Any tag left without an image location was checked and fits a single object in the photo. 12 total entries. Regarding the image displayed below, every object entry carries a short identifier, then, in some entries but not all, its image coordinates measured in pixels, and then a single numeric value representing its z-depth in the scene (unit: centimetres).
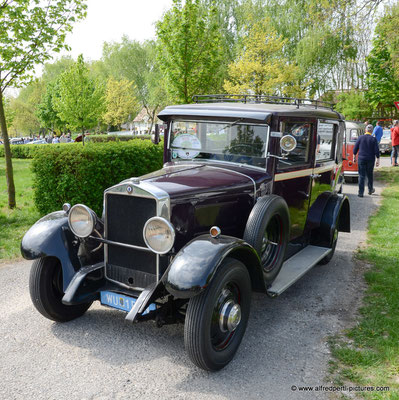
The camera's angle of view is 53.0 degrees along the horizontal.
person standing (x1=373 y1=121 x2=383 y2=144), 1672
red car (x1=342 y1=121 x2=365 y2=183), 1266
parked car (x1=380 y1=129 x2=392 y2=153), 2395
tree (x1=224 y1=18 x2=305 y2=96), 1783
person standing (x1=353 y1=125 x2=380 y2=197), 1076
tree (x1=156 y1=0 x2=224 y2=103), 1180
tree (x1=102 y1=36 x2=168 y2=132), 4409
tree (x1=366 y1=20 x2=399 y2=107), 2722
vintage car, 318
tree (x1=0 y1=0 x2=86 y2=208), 825
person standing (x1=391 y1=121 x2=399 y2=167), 1606
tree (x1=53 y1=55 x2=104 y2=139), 2439
